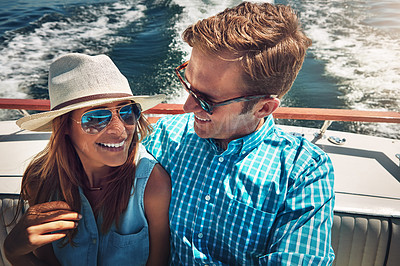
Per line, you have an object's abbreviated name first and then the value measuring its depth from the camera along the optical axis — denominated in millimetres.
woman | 1208
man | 1146
